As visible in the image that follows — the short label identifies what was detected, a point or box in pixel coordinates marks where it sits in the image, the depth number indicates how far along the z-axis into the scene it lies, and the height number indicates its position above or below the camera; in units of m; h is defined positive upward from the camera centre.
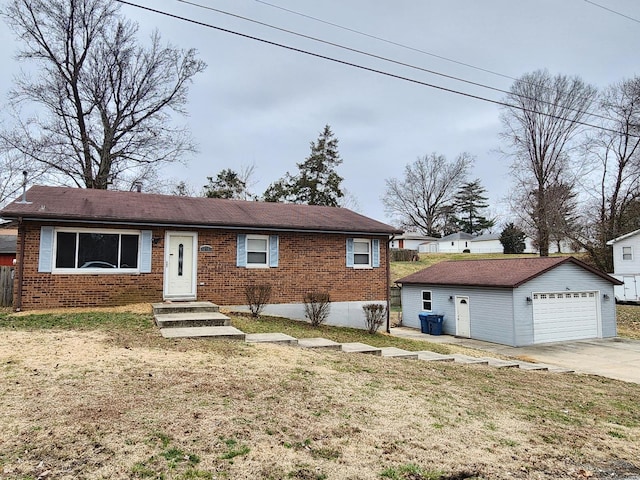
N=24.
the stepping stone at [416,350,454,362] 9.62 -1.71
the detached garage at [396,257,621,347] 16.28 -0.77
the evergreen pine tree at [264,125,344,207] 41.50 +9.98
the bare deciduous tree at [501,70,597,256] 31.39 +11.24
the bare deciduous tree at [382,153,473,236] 56.94 +12.80
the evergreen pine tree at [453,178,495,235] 63.53 +11.06
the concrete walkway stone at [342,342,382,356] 9.09 -1.42
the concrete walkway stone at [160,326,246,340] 8.61 -1.02
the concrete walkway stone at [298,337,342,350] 9.06 -1.31
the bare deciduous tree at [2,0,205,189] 23.47 +11.63
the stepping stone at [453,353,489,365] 10.01 -1.85
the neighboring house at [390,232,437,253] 54.34 +5.28
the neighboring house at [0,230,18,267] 25.50 +1.92
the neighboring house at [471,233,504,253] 54.56 +4.91
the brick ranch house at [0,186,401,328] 11.70 +0.97
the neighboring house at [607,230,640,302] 26.78 +1.20
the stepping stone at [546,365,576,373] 10.84 -2.25
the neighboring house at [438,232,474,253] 54.28 +4.91
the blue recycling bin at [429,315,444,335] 18.94 -1.82
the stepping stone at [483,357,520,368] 10.24 -1.99
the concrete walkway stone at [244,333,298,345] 8.91 -1.17
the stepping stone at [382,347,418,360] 9.37 -1.58
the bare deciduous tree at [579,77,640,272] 29.80 +6.75
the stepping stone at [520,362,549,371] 10.62 -2.11
